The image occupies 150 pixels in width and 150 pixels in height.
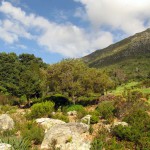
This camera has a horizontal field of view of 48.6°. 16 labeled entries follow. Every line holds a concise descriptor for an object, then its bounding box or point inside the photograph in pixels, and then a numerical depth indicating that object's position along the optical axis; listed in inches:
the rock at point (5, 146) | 288.7
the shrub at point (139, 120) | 358.1
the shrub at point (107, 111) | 464.5
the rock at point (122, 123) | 383.6
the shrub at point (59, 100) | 742.5
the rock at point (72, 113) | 555.5
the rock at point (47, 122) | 415.5
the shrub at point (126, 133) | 342.7
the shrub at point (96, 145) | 316.0
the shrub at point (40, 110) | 504.9
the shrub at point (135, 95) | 505.3
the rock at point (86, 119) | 418.1
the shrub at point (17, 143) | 308.8
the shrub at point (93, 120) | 430.0
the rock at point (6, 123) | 417.9
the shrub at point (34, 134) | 361.1
